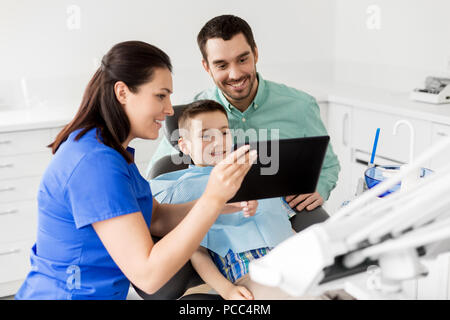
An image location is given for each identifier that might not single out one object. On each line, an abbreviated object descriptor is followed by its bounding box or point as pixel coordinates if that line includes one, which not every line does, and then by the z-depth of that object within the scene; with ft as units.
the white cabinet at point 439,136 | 8.39
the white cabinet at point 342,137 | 10.61
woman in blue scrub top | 3.68
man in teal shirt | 6.81
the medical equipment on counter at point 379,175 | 4.59
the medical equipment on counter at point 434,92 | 9.25
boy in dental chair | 4.69
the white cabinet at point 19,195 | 8.86
